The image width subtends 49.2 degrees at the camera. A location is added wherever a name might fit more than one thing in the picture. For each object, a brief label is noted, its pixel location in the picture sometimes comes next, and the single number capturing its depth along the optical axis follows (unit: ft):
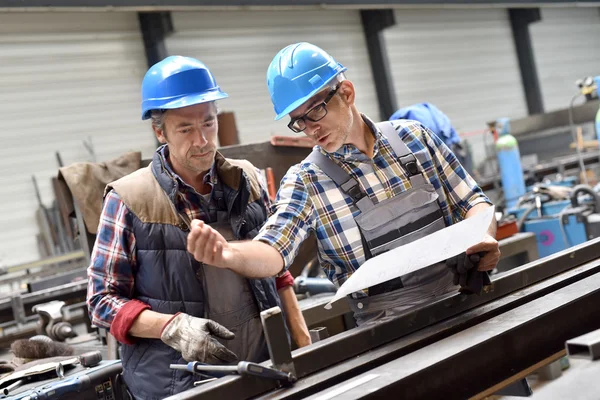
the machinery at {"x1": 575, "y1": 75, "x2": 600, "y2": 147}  18.45
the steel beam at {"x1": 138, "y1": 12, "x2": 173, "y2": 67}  22.04
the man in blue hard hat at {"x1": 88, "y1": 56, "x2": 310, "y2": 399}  5.22
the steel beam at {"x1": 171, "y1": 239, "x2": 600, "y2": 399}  3.75
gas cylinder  17.99
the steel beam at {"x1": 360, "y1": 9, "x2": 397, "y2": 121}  28.17
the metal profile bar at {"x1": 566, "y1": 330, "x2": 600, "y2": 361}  3.41
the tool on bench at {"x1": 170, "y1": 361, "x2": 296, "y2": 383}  3.71
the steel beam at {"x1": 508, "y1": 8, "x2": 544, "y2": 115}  35.27
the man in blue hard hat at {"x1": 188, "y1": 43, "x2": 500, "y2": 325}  5.18
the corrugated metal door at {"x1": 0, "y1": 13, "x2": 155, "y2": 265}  19.79
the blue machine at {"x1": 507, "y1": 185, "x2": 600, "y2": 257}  12.30
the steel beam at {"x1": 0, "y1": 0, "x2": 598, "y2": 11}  17.40
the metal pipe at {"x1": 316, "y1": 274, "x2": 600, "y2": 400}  3.70
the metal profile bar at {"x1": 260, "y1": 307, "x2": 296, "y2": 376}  3.85
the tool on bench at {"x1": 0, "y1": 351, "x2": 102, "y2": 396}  5.42
